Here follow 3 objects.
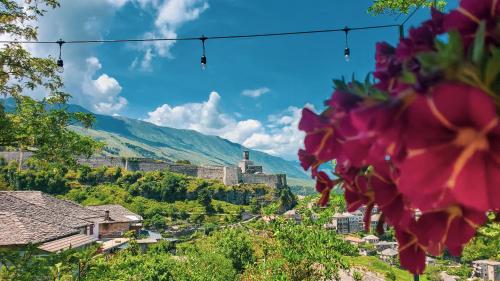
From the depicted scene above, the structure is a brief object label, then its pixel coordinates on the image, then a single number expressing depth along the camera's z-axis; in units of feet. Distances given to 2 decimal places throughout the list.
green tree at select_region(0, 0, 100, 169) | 19.99
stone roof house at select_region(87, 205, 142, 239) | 112.66
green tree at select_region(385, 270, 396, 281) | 62.92
